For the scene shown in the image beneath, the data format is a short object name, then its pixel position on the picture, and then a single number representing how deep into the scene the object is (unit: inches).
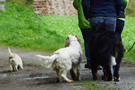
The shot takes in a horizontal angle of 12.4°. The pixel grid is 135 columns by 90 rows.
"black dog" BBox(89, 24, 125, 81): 424.1
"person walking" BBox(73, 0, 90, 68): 503.9
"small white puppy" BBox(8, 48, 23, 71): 633.8
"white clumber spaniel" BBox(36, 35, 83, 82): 442.9
